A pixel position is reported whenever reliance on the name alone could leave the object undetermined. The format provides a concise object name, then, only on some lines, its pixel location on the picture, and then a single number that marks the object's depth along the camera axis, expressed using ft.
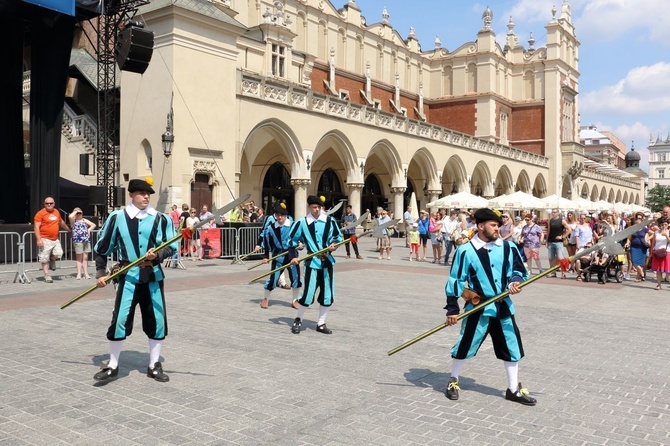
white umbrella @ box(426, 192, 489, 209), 82.43
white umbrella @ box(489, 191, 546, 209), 85.87
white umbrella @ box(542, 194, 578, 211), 85.86
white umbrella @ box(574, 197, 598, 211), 99.42
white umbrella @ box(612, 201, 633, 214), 130.52
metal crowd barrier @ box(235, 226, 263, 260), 59.93
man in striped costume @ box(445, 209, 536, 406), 17.04
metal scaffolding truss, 60.75
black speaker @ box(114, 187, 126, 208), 64.13
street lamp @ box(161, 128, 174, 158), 62.90
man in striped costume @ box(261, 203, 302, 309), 32.65
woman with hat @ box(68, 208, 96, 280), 43.14
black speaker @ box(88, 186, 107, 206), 62.44
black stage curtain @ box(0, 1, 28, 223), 57.77
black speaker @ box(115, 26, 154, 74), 57.57
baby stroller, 48.34
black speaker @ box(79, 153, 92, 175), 67.41
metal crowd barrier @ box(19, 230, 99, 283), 46.66
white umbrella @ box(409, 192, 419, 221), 82.89
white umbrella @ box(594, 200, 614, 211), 113.54
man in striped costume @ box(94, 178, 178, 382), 18.45
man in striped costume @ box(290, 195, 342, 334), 25.90
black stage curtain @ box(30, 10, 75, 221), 55.57
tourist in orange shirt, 41.16
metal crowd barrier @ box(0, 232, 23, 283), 44.67
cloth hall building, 67.56
